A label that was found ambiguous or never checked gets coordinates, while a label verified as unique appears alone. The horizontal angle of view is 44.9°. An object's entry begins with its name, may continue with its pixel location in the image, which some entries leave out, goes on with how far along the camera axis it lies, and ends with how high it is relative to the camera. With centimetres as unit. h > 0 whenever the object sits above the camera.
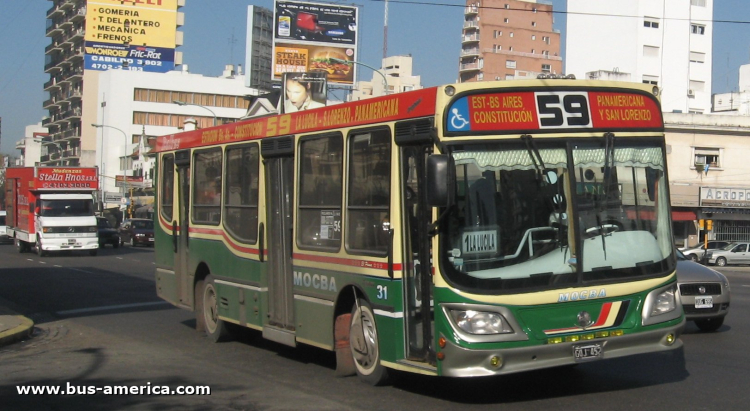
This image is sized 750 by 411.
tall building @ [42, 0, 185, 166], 8744 +1514
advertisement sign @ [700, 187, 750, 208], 4894 +69
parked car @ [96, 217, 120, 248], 4869 -209
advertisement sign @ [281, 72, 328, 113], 5428 +678
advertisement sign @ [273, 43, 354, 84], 6019 +933
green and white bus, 769 -24
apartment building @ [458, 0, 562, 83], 10825 +2001
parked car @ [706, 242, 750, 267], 4644 -232
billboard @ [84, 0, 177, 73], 8662 +1599
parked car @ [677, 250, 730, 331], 1277 -122
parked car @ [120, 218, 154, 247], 5209 -207
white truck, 3869 -55
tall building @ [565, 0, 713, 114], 6706 +1244
